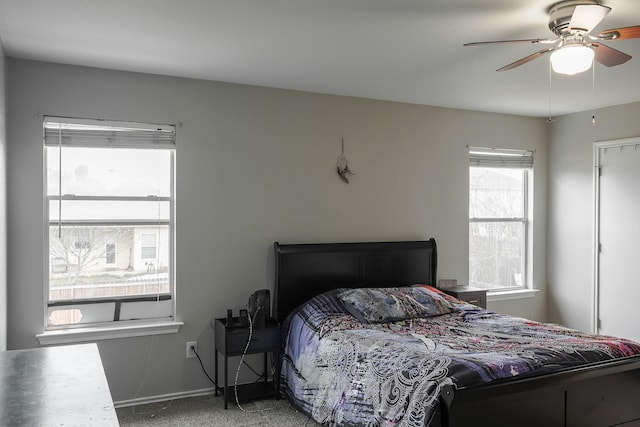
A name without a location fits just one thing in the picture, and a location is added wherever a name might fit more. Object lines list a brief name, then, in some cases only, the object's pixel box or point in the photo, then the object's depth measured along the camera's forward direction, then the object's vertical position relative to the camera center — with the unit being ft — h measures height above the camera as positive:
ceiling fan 7.44 +2.80
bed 7.89 -2.50
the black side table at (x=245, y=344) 11.75 -3.06
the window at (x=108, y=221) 11.57 -0.21
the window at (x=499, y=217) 16.93 -0.06
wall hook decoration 14.42 +1.28
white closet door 15.19 -0.74
